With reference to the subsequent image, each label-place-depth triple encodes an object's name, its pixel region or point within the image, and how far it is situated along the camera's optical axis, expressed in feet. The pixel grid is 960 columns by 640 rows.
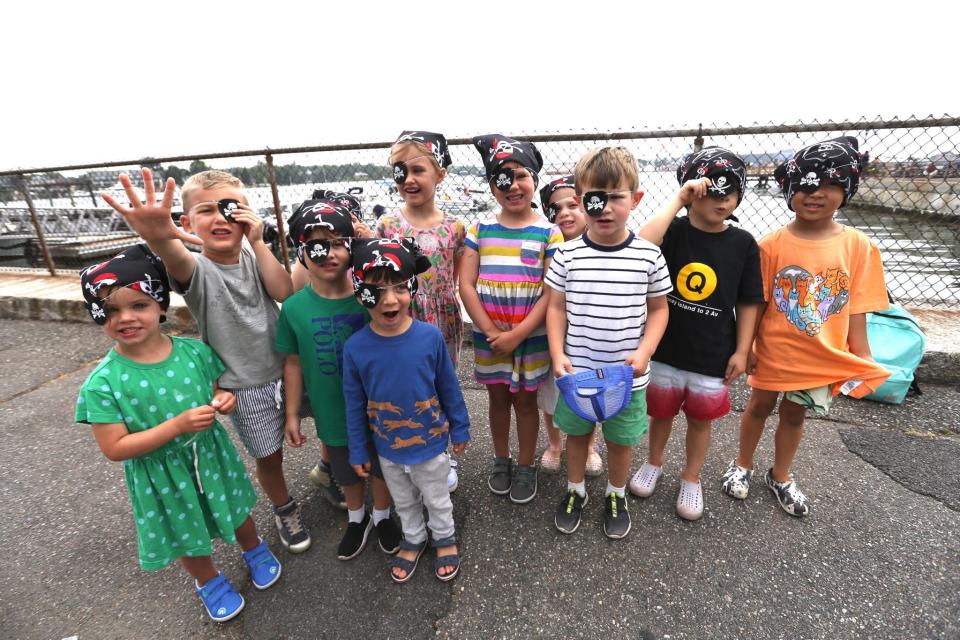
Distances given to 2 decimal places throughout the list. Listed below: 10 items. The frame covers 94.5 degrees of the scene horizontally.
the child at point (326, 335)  6.06
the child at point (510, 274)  6.98
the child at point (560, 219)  8.02
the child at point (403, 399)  5.71
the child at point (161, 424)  5.03
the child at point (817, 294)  6.44
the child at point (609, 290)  6.11
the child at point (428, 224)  7.16
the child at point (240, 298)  6.00
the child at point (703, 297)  6.48
